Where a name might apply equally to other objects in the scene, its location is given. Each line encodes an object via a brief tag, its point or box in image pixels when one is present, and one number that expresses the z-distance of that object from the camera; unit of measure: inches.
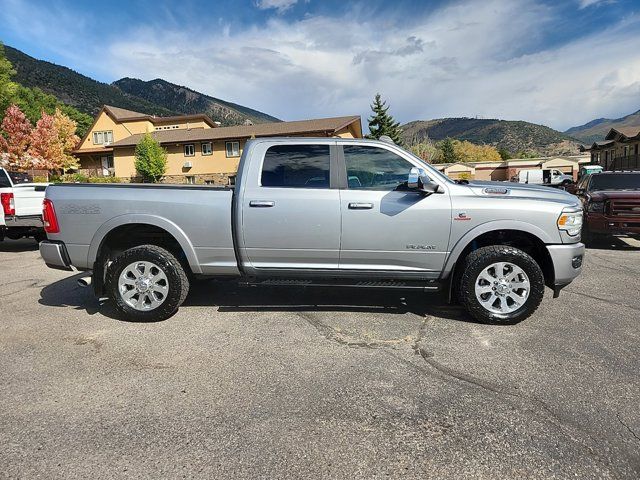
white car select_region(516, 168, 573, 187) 1375.5
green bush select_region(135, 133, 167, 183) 1427.2
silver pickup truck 163.2
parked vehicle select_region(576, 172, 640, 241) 334.6
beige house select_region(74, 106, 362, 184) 1448.1
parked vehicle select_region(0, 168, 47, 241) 329.4
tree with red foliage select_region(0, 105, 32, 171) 1449.3
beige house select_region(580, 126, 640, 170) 1453.0
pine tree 2073.1
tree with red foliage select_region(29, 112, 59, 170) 1514.5
